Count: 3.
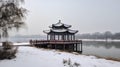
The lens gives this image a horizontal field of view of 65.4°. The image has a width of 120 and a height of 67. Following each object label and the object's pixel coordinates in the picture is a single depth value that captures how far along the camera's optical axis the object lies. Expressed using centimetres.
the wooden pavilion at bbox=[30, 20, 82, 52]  1937
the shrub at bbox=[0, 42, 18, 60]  674
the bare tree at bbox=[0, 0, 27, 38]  876
